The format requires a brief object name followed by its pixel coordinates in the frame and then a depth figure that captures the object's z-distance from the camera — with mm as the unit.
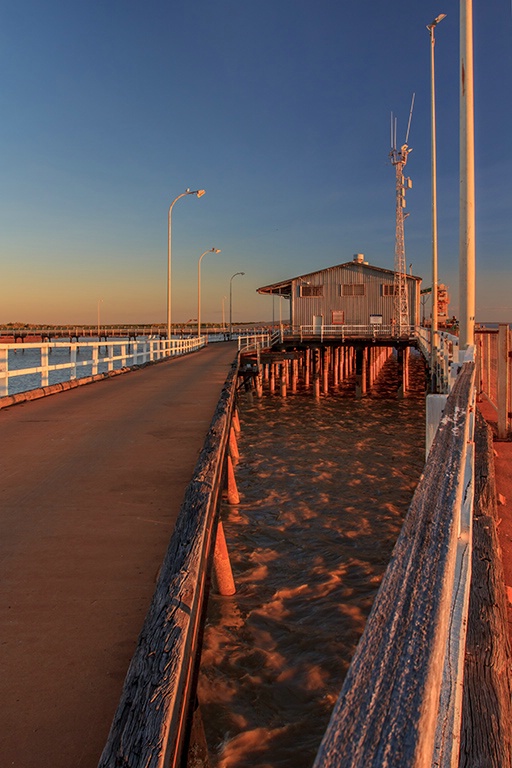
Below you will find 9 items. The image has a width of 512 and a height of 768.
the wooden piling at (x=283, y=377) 28578
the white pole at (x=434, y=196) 23375
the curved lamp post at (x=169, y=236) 32281
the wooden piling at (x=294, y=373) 33200
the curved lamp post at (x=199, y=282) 48562
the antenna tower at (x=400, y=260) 38469
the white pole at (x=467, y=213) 9344
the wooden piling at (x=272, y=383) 32319
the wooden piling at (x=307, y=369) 36125
